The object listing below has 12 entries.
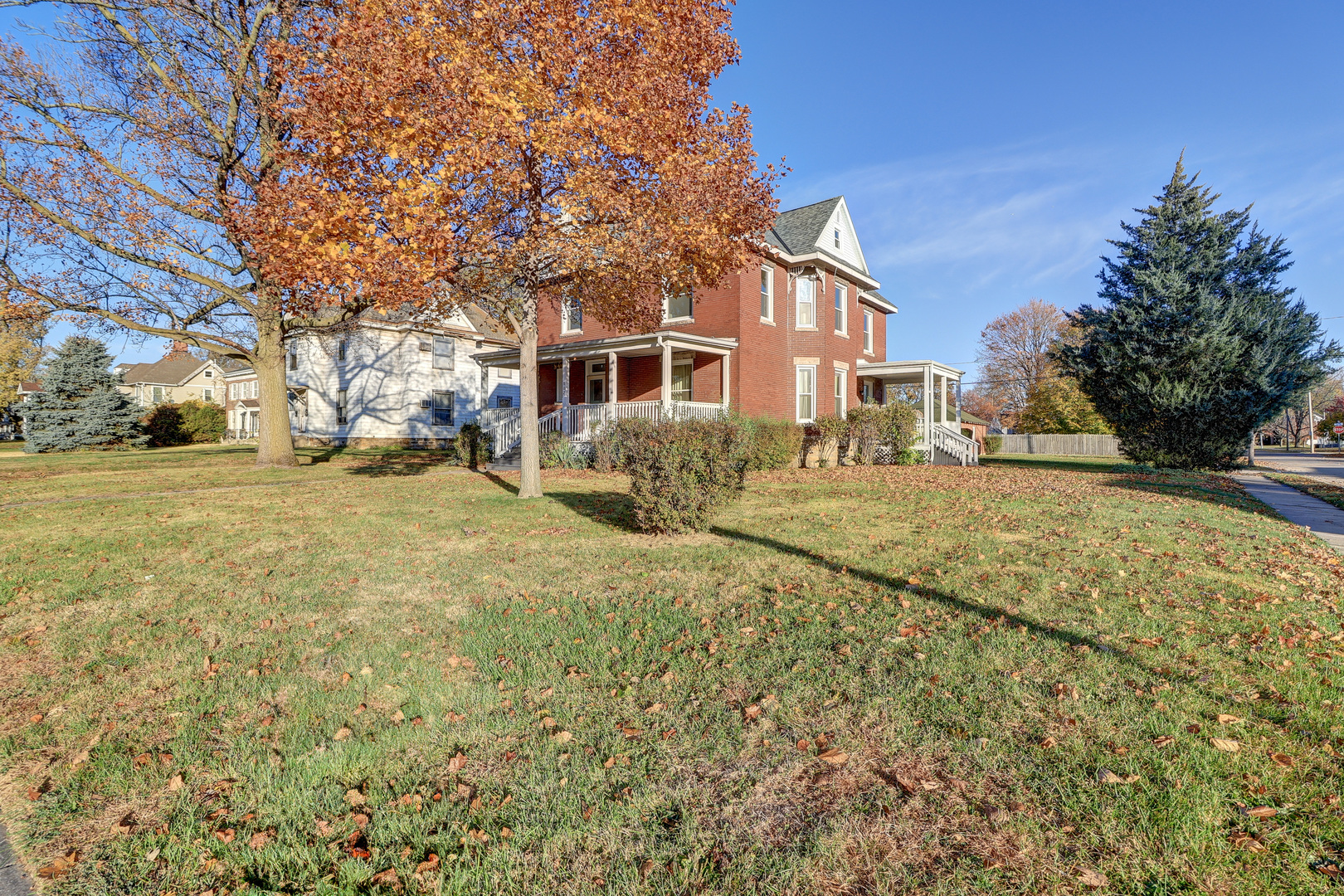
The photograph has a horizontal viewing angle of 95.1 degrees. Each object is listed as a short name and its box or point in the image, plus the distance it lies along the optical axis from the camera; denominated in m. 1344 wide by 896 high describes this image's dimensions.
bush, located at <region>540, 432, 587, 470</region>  17.84
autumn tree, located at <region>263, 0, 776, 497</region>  9.39
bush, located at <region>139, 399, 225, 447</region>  34.62
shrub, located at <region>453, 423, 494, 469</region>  19.34
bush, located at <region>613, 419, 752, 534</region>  7.98
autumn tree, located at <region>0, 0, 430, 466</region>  15.58
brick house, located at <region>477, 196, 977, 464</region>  19.38
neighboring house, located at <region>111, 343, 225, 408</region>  54.88
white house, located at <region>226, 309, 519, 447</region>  31.95
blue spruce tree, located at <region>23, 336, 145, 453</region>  30.70
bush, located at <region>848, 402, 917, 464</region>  19.72
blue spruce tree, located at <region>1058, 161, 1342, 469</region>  17.81
